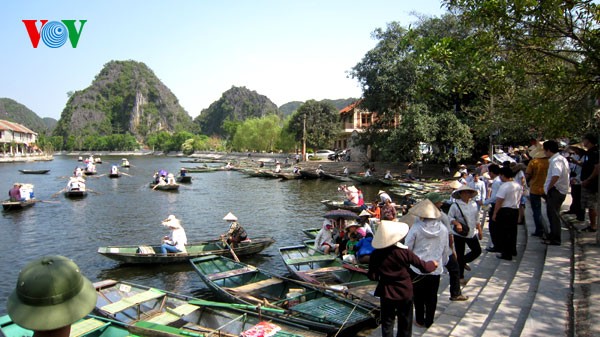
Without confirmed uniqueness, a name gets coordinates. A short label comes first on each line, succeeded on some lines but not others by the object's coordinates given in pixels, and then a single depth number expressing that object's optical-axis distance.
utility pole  56.12
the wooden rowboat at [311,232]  14.48
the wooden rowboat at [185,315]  6.84
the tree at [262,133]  78.88
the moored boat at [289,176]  41.49
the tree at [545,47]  6.91
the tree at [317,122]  63.03
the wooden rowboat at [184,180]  37.62
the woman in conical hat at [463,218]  6.49
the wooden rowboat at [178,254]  12.37
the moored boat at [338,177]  38.00
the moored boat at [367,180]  33.88
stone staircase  5.05
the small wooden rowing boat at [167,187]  31.92
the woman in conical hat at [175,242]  12.52
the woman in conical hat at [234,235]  13.06
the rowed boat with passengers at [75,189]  27.88
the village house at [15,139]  76.94
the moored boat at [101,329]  6.60
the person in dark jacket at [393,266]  4.62
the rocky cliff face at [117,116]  177.25
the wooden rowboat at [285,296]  7.09
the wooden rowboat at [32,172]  47.92
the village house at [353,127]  46.00
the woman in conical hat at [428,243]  5.21
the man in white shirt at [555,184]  7.37
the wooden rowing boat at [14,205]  22.48
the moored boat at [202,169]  54.10
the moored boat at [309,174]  40.58
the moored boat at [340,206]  16.58
